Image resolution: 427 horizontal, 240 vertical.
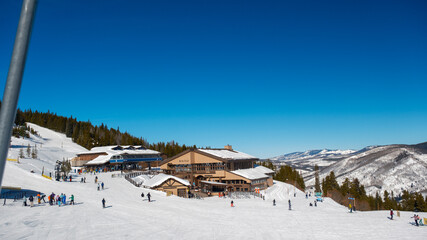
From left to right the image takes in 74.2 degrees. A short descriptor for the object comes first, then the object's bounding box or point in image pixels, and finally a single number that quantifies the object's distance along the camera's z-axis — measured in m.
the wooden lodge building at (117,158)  78.10
